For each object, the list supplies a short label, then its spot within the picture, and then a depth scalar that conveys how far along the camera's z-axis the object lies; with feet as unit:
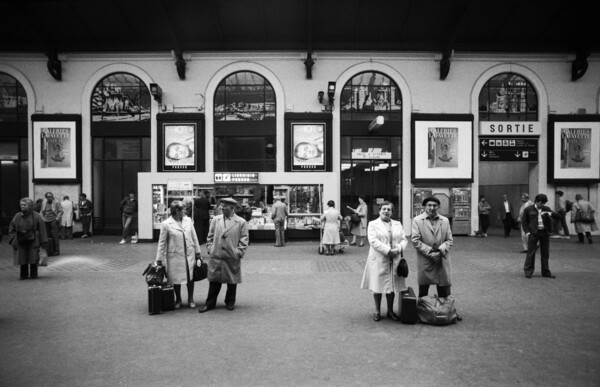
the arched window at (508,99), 60.34
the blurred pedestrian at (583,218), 49.78
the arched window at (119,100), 60.03
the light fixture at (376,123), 52.63
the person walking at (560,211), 55.78
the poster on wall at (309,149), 58.29
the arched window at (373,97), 59.93
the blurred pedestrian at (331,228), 42.78
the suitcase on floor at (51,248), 41.65
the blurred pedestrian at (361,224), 48.78
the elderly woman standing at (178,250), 22.59
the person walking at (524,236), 41.46
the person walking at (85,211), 57.36
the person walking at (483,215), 58.59
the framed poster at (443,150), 58.85
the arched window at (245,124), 58.65
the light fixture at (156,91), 55.62
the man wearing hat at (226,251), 22.06
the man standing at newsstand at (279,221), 50.19
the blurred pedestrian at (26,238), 30.17
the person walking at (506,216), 59.16
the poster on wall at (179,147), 57.98
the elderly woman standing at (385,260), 20.26
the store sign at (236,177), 53.52
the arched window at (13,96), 60.18
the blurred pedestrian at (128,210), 52.11
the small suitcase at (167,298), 21.88
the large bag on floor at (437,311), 19.44
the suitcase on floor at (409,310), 19.77
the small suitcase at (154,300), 21.24
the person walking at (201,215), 50.13
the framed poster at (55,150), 58.80
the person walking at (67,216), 56.08
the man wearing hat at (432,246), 20.68
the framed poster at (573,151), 59.00
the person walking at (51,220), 42.11
